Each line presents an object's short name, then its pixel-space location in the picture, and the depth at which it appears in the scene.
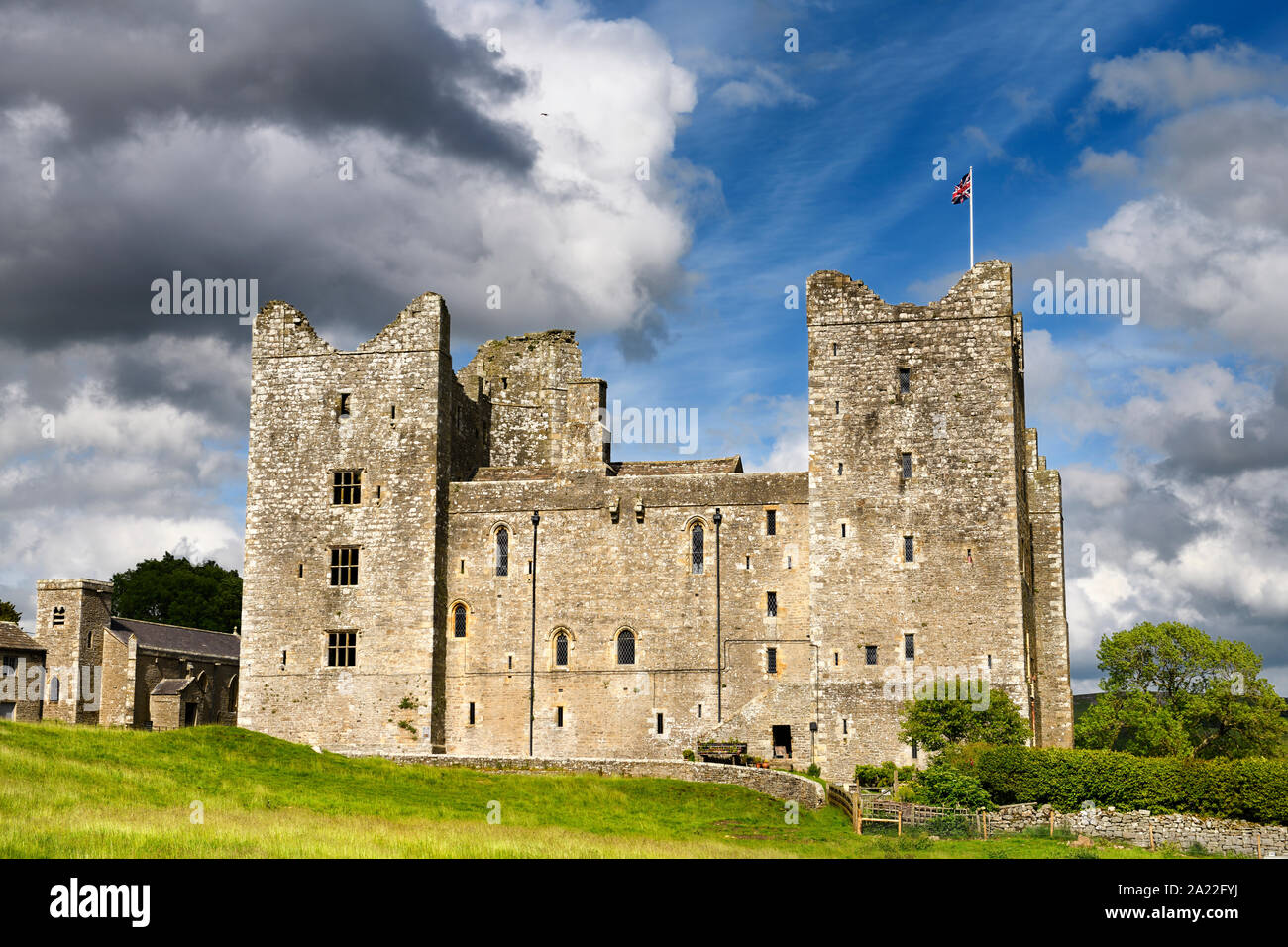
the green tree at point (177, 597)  94.00
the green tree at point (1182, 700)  65.06
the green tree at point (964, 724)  46.50
